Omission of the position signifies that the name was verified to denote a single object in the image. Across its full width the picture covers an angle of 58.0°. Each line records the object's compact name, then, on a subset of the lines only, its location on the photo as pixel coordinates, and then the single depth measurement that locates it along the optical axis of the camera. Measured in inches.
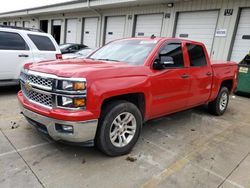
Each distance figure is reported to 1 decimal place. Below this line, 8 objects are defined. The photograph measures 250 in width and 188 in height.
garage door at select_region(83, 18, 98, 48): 663.1
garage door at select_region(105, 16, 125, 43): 579.8
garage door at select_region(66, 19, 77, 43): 751.1
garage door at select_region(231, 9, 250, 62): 368.8
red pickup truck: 108.8
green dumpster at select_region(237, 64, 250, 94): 324.5
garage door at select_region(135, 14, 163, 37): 498.6
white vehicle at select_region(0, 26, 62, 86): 239.0
